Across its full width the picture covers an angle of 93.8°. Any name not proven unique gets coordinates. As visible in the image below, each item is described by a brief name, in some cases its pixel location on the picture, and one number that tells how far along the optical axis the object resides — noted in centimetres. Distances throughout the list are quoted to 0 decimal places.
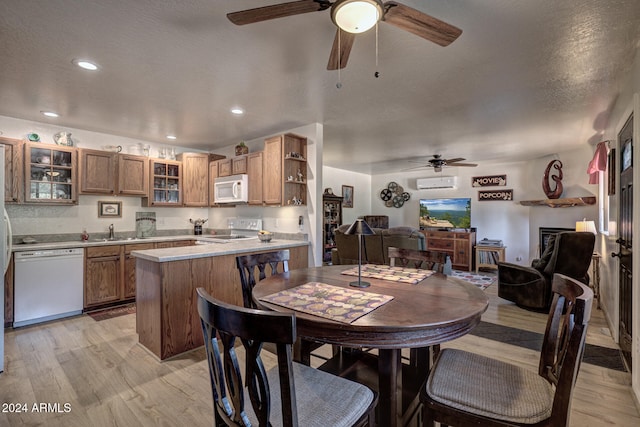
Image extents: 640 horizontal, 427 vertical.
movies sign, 657
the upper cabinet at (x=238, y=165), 430
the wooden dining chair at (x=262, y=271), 194
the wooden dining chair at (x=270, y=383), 83
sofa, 498
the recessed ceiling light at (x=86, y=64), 224
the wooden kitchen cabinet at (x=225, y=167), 453
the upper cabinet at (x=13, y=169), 339
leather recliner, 354
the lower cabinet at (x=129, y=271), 400
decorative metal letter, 549
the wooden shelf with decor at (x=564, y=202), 510
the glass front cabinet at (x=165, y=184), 459
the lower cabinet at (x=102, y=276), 370
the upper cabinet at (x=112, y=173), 396
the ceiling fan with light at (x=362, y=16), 129
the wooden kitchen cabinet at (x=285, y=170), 372
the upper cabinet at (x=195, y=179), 494
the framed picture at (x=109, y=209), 435
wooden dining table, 116
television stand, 652
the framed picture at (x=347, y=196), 768
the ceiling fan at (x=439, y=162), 557
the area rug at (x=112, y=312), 358
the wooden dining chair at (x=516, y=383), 105
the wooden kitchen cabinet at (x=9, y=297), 317
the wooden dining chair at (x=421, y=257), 227
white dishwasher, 325
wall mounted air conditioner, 717
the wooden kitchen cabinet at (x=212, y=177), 481
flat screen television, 694
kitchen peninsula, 256
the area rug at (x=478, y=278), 531
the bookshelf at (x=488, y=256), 624
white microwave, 421
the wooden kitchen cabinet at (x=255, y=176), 403
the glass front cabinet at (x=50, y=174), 358
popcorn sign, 647
